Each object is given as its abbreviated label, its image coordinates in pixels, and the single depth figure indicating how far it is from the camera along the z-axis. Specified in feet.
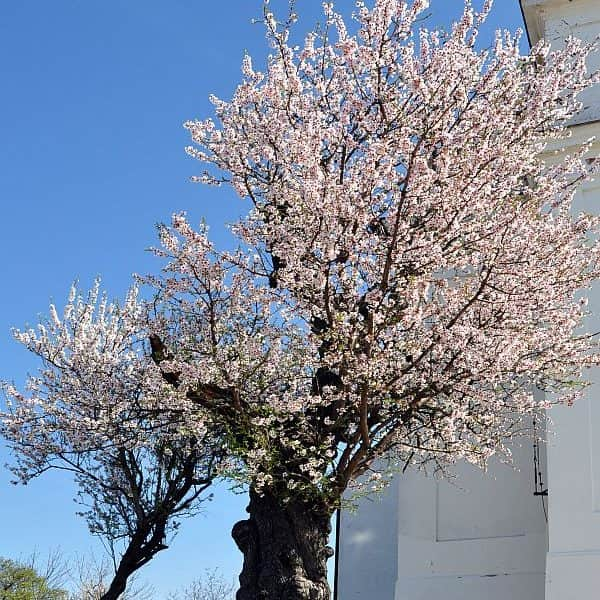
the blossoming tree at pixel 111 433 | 29.40
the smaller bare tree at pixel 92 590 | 68.74
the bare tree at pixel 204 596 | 69.41
